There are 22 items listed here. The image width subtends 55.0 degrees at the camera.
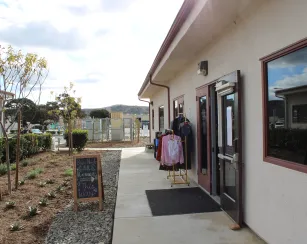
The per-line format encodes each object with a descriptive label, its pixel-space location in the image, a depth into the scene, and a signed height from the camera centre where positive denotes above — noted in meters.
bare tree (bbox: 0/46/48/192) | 6.04 +1.23
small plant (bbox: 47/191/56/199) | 5.73 -1.34
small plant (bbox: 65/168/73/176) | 8.14 -1.28
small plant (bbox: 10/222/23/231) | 4.07 -1.39
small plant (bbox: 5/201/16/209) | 5.07 -1.34
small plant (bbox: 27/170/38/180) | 7.58 -1.26
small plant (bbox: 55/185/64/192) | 6.27 -1.34
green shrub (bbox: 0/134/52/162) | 9.88 -0.72
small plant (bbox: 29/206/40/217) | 4.66 -1.34
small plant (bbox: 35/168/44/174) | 8.22 -1.23
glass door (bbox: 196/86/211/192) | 5.94 -0.29
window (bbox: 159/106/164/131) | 12.56 +0.30
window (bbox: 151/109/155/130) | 16.33 +0.34
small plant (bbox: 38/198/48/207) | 5.19 -1.34
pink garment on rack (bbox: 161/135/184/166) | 6.66 -0.57
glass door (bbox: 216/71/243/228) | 4.10 -0.30
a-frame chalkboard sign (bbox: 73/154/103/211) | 5.06 -0.90
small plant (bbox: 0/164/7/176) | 8.04 -1.16
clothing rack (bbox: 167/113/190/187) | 6.77 -1.33
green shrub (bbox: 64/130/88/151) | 14.95 -0.65
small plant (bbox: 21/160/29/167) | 9.81 -1.22
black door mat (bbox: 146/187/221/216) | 4.87 -1.40
